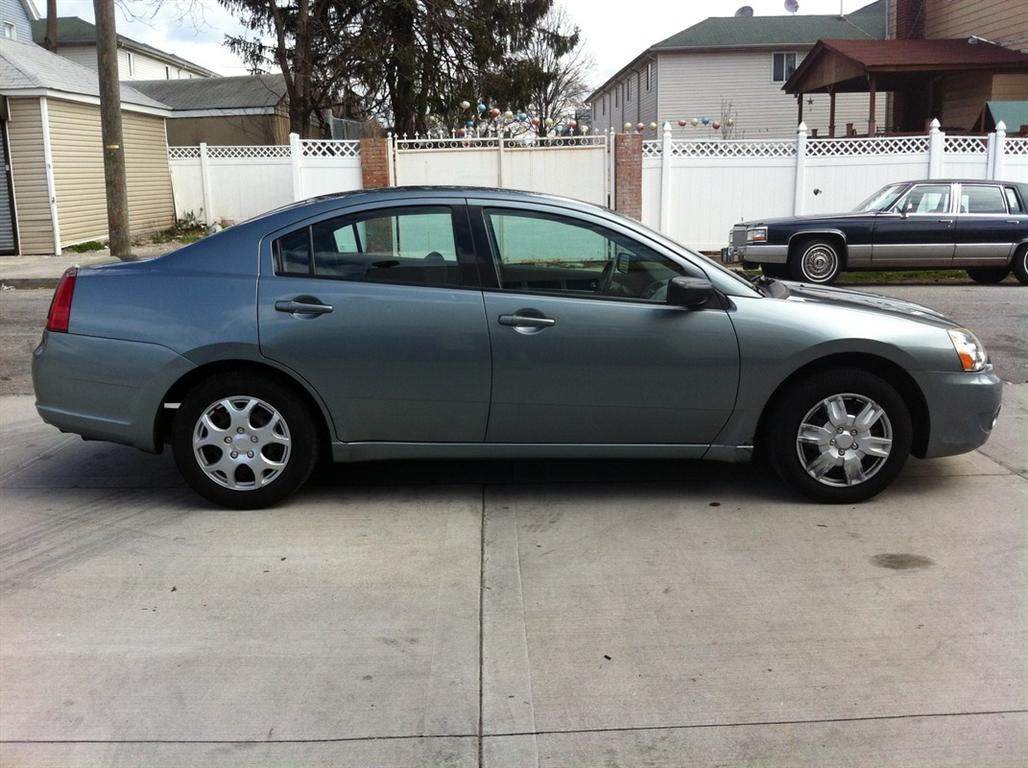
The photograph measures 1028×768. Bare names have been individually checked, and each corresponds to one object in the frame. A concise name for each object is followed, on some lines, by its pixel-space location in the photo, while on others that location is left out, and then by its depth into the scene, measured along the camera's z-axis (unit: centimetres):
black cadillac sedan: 1450
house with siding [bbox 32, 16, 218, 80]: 4556
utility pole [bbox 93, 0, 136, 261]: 1569
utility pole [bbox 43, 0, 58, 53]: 3412
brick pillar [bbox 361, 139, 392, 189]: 1875
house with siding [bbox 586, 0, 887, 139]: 3703
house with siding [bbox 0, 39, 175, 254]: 1828
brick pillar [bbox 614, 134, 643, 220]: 1820
